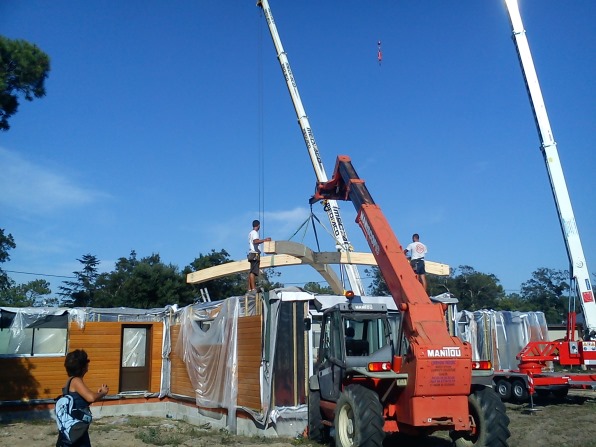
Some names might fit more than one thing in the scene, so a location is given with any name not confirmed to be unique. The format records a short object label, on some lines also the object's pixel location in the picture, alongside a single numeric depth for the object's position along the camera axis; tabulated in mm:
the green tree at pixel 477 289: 51406
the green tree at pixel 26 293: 47625
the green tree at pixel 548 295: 57750
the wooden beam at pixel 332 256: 13230
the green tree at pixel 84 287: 45625
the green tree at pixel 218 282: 36031
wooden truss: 13781
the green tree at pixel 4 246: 34094
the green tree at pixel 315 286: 48250
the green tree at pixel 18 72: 11016
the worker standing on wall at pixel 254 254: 12227
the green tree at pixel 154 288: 33594
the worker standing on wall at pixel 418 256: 11586
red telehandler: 7043
